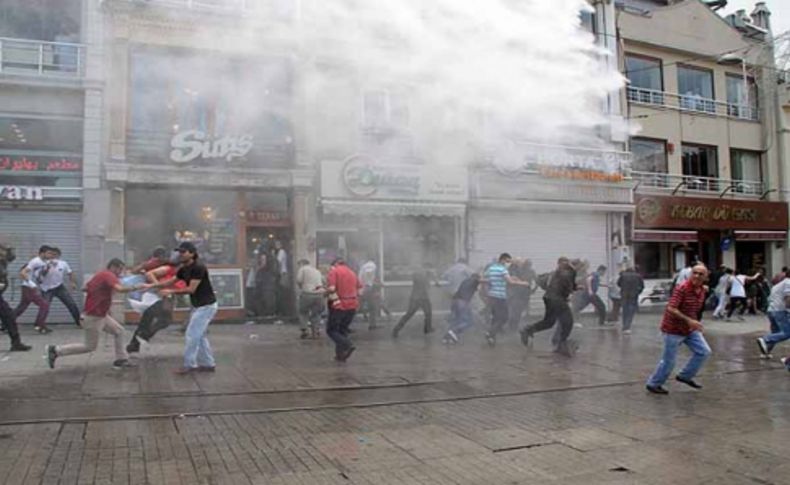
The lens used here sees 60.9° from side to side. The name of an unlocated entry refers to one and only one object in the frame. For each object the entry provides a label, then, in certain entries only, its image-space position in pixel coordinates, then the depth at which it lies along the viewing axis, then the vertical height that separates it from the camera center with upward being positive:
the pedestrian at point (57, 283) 11.03 -0.08
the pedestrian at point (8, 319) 8.86 -0.54
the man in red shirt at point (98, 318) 7.75 -0.47
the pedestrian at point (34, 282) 10.96 -0.06
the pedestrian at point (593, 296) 14.30 -0.50
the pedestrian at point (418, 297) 11.67 -0.40
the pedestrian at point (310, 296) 11.16 -0.34
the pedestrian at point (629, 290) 13.22 -0.37
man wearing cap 7.71 -0.26
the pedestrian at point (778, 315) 9.59 -0.64
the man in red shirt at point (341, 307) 8.92 -0.42
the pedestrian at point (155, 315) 8.97 -0.51
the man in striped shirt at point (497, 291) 11.15 -0.30
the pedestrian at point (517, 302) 12.88 -0.55
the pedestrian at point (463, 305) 11.30 -0.53
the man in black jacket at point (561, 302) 9.98 -0.44
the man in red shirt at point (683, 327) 7.24 -0.59
